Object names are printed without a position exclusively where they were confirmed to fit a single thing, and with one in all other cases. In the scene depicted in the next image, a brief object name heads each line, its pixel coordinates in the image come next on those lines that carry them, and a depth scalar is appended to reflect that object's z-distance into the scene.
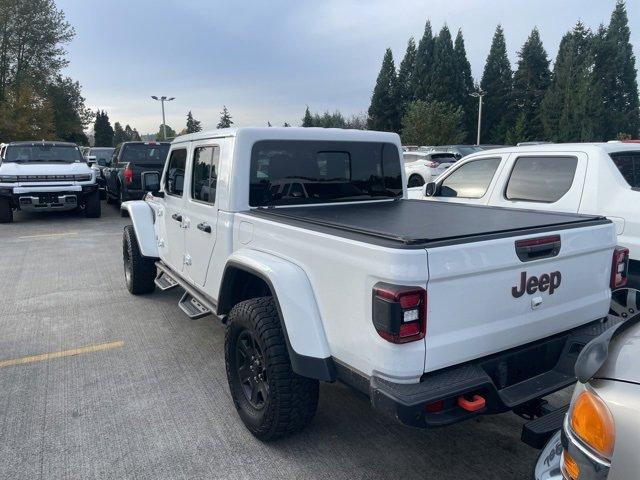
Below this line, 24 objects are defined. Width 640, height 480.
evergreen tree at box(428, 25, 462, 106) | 57.50
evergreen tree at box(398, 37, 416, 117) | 60.31
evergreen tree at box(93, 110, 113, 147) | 93.00
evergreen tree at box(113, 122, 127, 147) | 116.46
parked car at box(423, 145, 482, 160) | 20.52
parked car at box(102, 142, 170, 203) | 12.52
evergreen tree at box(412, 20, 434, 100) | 58.84
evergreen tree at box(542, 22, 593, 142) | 47.81
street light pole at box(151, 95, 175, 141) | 41.03
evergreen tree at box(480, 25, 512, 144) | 59.75
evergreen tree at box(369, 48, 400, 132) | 60.00
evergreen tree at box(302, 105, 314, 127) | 66.06
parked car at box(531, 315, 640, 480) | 1.52
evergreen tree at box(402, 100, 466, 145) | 43.69
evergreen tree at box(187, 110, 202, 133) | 86.00
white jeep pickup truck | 2.30
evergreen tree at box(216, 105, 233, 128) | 84.14
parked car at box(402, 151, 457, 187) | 18.03
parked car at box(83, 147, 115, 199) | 14.09
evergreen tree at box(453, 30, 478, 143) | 58.66
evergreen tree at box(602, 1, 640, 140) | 53.16
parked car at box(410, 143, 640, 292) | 4.31
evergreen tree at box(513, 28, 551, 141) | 59.06
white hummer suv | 11.96
